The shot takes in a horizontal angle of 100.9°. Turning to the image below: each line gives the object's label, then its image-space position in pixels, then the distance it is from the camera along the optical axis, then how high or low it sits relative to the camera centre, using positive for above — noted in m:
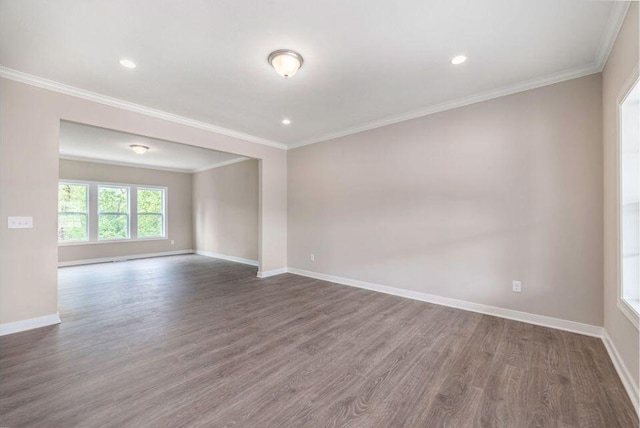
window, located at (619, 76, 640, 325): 2.04 +0.11
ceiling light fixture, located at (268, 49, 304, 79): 2.41 +1.44
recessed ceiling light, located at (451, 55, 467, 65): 2.52 +1.50
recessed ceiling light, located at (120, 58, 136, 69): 2.57 +1.52
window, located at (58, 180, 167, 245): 6.54 +0.13
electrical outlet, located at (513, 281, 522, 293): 3.03 -0.83
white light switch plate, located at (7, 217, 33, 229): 2.79 -0.06
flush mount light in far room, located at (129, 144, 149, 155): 5.43 +1.44
